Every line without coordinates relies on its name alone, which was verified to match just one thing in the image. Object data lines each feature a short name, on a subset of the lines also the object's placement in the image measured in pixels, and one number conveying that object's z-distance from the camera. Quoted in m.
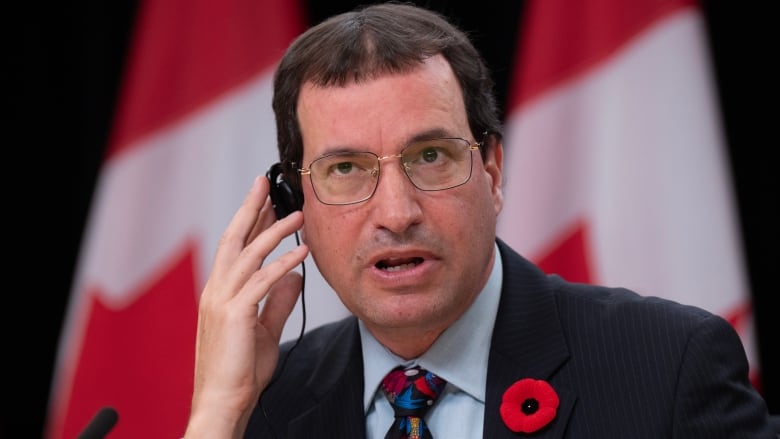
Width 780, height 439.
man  3.95
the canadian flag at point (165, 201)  7.13
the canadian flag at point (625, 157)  6.37
